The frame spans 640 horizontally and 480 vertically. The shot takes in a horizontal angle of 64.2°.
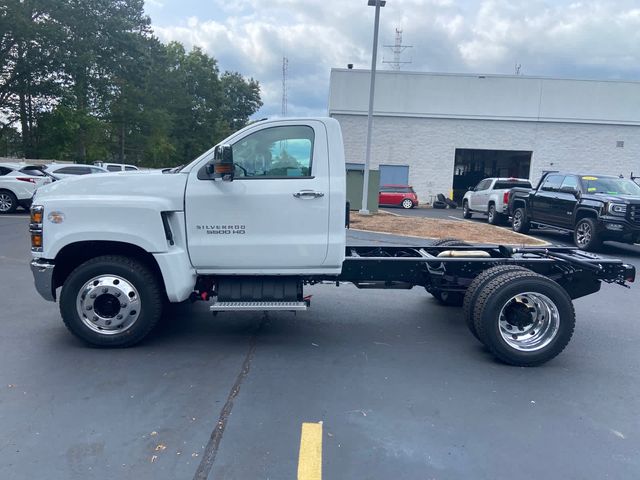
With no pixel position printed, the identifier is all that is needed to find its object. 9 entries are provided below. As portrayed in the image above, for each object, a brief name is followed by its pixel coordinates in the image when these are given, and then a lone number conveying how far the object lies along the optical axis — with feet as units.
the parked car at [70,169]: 68.49
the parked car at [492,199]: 63.77
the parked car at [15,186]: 55.42
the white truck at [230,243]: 16.07
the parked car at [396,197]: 95.35
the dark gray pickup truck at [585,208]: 39.75
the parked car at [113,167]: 76.21
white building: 104.78
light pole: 56.95
